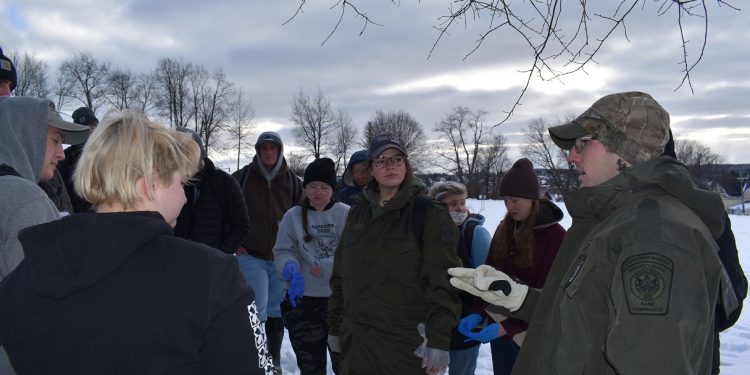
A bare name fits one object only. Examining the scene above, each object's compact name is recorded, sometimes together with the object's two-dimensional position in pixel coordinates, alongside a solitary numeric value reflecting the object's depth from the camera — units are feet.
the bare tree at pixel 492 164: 209.67
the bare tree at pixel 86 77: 149.48
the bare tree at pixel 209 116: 162.30
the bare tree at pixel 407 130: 178.47
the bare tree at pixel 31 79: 122.09
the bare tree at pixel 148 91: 159.22
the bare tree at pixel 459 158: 211.82
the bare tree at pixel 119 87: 157.28
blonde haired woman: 3.93
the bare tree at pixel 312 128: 176.14
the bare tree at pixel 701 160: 274.36
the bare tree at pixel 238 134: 164.48
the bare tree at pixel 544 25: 8.45
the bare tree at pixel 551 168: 190.70
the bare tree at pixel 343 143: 179.63
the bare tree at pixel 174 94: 159.94
